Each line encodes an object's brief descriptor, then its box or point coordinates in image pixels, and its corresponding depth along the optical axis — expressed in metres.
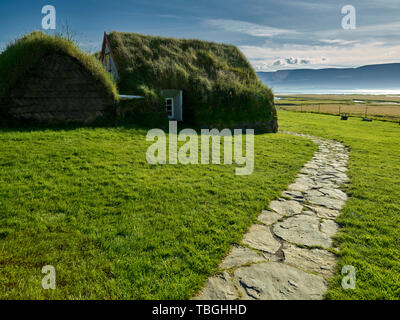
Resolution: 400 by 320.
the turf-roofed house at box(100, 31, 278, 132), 13.94
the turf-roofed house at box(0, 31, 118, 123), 10.16
